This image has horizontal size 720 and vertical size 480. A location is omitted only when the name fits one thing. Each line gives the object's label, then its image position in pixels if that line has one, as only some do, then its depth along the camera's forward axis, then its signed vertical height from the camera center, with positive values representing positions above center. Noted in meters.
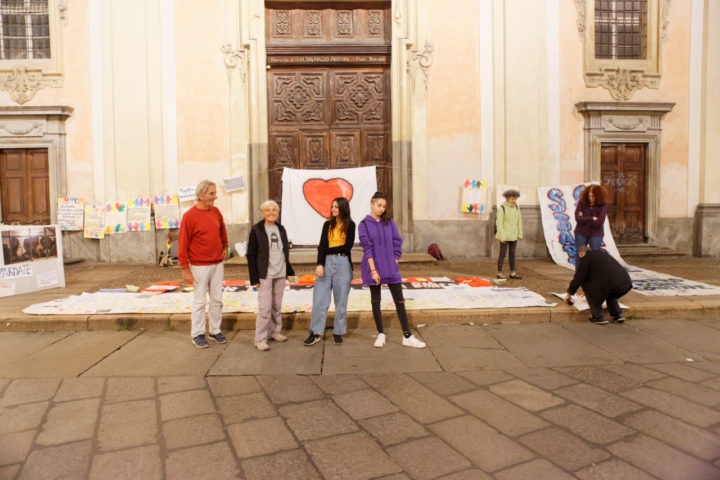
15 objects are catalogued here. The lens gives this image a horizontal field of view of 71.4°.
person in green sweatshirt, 8.96 -0.46
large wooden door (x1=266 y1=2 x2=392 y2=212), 11.81 +2.73
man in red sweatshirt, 5.18 -0.51
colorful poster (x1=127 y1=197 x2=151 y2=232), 11.30 -0.23
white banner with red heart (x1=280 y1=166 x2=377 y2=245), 9.75 +0.14
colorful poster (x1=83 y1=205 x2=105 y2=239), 11.30 -0.37
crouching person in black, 5.95 -0.99
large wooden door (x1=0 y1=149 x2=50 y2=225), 11.45 +0.43
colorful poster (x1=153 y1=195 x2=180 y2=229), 11.35 -0.18
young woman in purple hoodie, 5.22 -0.57
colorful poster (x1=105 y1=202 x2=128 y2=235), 11.29 -0.31
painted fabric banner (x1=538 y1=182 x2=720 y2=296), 10.66 -0.56
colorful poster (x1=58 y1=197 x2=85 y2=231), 11.26 -0.18
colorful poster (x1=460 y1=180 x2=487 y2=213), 11.54 +0.11
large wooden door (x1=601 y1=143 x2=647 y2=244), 12.08 +0.31
